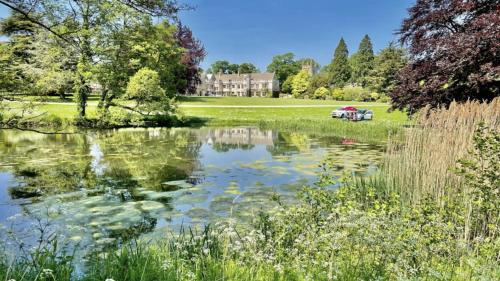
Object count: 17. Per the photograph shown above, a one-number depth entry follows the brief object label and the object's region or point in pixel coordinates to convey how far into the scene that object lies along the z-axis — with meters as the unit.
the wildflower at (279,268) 2.98
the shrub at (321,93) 68.19
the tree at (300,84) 76.94
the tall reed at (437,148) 5.28
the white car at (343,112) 33.89
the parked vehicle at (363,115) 32.28
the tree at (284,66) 107.69
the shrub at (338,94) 64.81
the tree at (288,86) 89.62
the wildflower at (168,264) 3.17
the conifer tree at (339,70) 79.31
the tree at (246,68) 117.81
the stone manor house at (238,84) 98.32
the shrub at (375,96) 58.74
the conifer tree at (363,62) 75.31
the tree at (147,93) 23.48
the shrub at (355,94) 61.25
